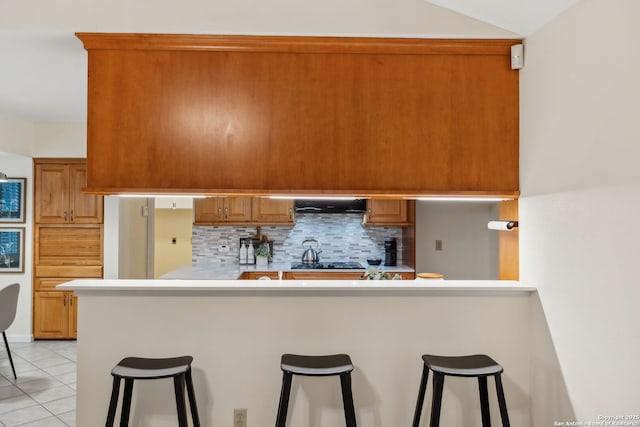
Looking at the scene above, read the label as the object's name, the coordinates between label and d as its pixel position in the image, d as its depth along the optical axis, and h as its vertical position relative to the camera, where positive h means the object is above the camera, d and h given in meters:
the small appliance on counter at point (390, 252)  5.30 -0.42
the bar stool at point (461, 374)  2.01 -0.71
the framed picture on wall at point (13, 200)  4.92 +0.16
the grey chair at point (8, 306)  3.81 -0.81
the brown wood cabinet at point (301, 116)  2.42 +0.57
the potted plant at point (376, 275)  3.09 -0.42
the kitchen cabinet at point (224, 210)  5.09 +0.07
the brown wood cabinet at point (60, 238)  4.93 -0.26
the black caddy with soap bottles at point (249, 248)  5.25 -0.38
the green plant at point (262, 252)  5.16 -0.42
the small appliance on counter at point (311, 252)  5.21 -0.42
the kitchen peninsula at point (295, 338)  2.33 -0.66
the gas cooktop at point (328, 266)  5.00 -0.57
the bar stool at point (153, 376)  1.99 -0.73
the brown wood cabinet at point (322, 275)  4.78 -0.63
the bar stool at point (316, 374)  2.02 -0.73
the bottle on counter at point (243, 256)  5.27 -0.48
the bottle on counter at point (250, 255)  5.24 -0.46
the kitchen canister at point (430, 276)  3.15 -0.42
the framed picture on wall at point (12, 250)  4.94 -0.40
